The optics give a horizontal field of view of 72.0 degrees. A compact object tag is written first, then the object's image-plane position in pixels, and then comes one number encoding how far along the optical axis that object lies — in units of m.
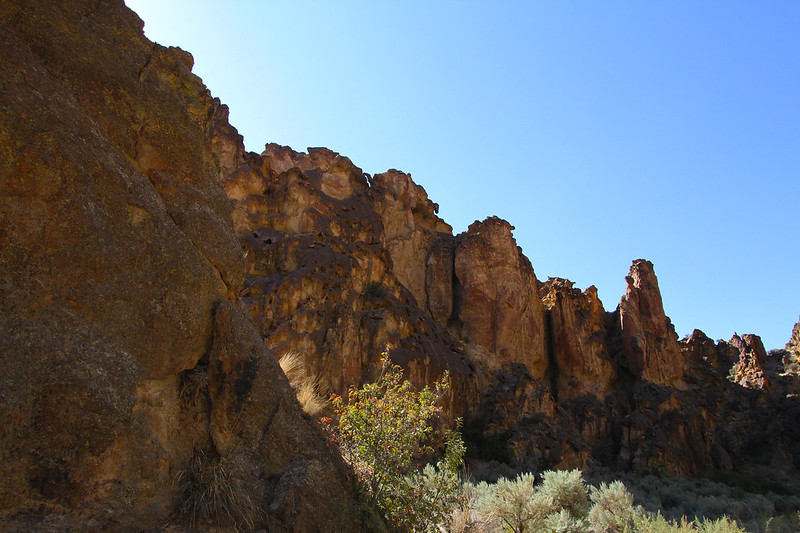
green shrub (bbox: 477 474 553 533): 11.66
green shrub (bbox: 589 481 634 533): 12.01
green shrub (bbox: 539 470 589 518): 13.41
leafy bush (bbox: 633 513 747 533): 10.12
